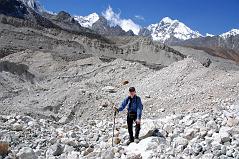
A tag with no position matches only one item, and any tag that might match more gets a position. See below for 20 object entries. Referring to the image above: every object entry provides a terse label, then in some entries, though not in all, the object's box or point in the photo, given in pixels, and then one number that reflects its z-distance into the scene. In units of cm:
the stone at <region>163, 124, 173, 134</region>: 750
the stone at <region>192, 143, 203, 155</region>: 617
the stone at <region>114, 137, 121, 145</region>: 750
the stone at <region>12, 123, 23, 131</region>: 794
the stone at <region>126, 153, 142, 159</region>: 651
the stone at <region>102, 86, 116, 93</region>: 1741
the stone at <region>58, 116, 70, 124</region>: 1160
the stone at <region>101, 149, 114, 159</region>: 668
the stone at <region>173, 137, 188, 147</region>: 658
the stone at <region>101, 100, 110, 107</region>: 1374
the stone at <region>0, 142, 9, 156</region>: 674
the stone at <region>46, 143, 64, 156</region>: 705
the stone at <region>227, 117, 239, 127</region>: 680
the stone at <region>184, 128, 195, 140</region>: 675
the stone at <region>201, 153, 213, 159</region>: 592
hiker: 724
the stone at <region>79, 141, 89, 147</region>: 741
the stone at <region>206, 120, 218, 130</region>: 683
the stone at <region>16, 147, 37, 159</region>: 660
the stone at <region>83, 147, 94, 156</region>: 703
